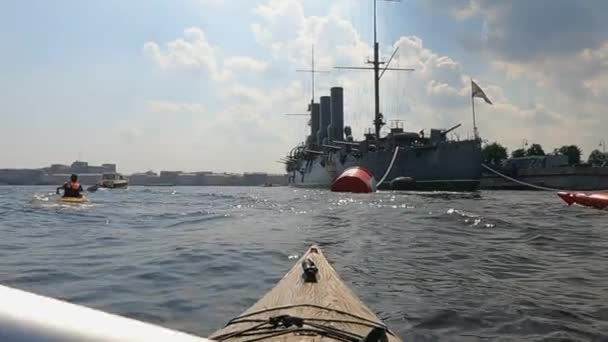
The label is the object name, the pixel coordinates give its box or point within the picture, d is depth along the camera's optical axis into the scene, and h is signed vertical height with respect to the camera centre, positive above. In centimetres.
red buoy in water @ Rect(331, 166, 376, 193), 3581 -18
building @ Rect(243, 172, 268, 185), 16812 +48
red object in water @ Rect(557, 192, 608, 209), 2055 -80
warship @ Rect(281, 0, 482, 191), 4031 +187
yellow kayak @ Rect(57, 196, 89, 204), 2138 -79
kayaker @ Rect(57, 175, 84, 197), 2190 -37
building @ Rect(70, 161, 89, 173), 16745 +403
